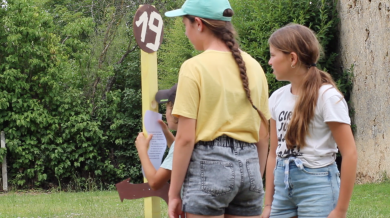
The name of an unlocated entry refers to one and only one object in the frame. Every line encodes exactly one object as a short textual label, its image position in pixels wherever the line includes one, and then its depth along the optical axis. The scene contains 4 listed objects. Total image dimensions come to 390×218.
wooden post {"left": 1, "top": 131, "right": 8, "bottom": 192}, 26.86
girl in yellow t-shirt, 4.44
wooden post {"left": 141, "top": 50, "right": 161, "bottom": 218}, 6.75
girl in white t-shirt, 4.94
